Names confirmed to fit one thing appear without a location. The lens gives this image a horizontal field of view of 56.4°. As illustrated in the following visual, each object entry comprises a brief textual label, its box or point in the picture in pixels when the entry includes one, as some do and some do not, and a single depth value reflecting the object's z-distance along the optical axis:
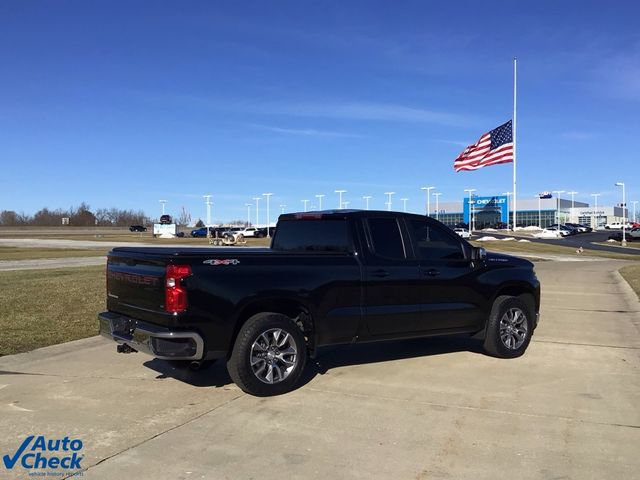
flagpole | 65.78
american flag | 48.69
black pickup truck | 5.39
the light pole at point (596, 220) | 121.15
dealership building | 123.50
